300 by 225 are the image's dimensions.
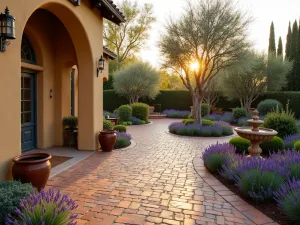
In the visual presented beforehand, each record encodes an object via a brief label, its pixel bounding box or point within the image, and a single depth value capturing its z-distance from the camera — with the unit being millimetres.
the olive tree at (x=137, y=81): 20812
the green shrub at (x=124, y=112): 16422
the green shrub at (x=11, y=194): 2805
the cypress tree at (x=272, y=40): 27109
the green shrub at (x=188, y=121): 13122
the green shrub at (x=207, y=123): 12750
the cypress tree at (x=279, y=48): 26625
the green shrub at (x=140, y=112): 17422
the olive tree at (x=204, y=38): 11367
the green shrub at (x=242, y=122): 15828
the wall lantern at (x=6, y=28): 3635
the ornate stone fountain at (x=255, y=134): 5812
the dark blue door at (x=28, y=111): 6945
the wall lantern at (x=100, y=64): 7616
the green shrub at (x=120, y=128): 10724
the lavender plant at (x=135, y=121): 16469
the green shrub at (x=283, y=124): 8602
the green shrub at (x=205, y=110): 19662
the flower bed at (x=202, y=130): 11383
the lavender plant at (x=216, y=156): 5426
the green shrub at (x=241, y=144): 7043
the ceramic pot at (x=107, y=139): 7375
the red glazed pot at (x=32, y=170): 3811
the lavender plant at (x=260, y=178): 3834
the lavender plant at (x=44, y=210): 2523
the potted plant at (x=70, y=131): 7945
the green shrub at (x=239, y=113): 17656
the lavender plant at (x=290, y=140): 7520
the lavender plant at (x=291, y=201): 3146
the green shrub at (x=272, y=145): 7266
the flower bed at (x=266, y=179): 3344
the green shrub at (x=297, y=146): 6693
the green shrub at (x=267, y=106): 17766
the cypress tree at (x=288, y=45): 23523
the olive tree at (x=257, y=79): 18359
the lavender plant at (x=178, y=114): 21750
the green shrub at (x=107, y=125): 9047
